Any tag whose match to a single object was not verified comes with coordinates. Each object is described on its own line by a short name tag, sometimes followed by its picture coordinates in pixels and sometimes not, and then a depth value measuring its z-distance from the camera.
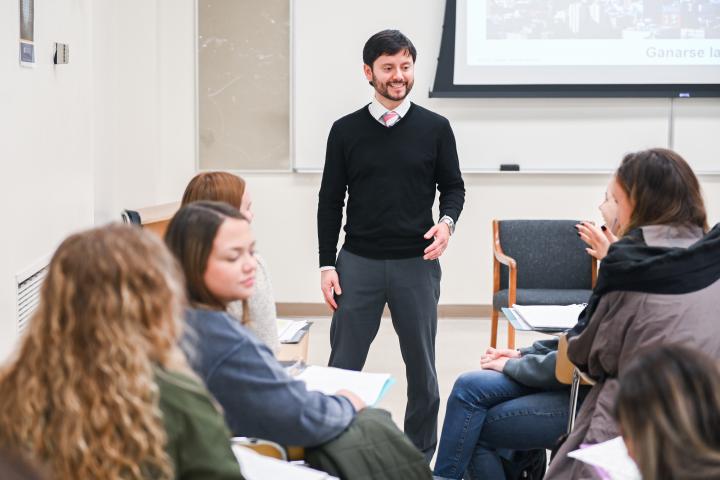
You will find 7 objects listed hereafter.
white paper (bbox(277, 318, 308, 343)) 2.88
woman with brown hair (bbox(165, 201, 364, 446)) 1.89
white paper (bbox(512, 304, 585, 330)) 3.02
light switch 3.95
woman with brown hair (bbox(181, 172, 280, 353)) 2.52
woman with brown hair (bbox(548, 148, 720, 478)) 2.32
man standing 3.44
